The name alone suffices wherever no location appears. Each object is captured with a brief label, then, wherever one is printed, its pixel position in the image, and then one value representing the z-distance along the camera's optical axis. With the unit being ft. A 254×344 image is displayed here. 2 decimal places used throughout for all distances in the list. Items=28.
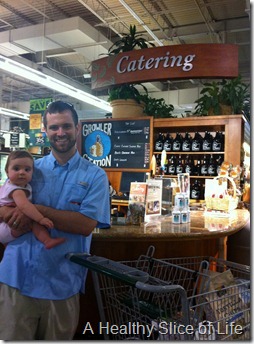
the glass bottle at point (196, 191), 16.06
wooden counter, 6.63
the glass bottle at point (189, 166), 16.42
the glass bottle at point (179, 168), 16.50
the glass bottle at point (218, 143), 15.53
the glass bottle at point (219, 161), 15.72
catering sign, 11.26
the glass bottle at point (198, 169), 16.37
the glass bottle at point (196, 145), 16.19
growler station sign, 6.83
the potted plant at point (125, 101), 13.01
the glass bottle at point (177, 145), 16.63
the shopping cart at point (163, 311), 4.83
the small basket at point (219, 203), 10.14
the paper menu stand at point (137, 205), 7.61
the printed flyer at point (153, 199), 8.25
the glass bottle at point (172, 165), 16.67
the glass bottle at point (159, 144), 16.75
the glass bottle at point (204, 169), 16.09
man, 5.37
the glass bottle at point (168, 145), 16.65
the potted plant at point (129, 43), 14.20
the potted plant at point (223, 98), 14.61
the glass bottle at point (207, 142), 15.84
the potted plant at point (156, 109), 16.45
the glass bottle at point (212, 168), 15.81
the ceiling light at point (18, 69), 11.92
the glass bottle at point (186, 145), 16.43
